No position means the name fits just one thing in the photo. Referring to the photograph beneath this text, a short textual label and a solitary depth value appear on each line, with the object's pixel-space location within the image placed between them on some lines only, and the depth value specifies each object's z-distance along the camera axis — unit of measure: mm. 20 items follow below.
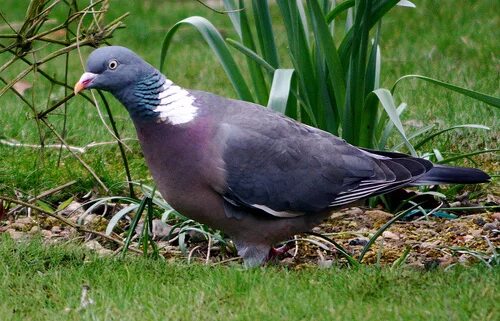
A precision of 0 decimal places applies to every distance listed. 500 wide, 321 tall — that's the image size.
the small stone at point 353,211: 10055
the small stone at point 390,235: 9289
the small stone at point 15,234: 9201
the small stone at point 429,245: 8821
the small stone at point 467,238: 9023
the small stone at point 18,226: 9648
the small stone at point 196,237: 9344
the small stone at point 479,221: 9453
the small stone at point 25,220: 9773
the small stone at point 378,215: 9798
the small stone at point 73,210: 10008
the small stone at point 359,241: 9336
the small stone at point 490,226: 9254
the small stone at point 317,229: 9730
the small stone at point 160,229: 9524
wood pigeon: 7969
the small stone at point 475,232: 9102
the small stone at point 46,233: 9429
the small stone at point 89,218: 9855
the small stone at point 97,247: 8806
